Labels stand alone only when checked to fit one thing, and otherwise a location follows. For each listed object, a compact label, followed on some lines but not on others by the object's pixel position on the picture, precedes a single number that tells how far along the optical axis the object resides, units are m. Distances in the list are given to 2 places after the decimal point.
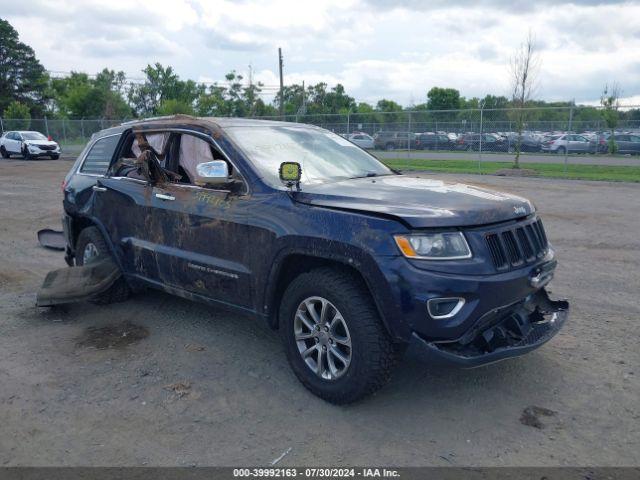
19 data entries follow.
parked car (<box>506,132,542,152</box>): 24.79
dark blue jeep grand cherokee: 3.37
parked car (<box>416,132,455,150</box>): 26.45
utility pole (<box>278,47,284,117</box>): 41.99
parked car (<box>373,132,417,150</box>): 27.09
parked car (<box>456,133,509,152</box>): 24.84
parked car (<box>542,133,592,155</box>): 22.41
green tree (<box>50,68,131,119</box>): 50.34
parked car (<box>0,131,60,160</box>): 30.36
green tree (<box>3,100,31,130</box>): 48.15
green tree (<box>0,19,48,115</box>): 61.94
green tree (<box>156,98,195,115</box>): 43.51
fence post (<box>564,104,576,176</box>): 20.02
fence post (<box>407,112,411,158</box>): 26.26
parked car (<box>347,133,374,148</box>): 28.17
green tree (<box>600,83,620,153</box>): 21.00
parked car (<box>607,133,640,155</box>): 20.91
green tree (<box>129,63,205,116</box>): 58.41
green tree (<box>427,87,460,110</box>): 61.41
